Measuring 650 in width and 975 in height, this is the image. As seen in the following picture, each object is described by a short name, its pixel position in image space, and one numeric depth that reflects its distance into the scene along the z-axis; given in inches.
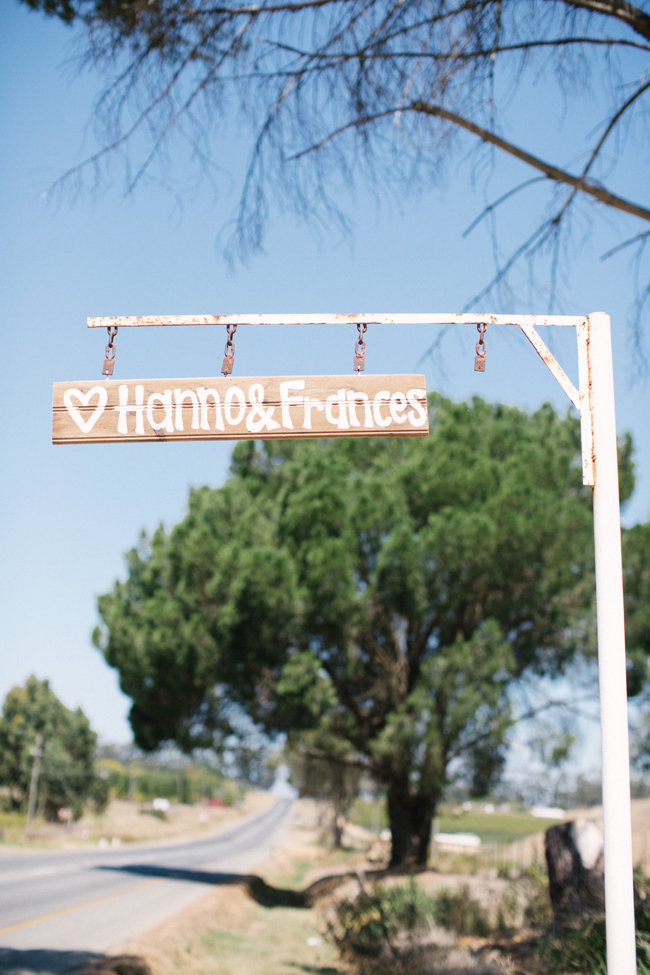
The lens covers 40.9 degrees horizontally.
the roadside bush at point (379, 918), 337.4
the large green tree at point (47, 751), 1646.2
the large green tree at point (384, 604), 594.9
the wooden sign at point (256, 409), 138.5
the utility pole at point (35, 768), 1265.4
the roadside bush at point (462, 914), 354.7
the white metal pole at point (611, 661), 119.9
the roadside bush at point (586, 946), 194.3
